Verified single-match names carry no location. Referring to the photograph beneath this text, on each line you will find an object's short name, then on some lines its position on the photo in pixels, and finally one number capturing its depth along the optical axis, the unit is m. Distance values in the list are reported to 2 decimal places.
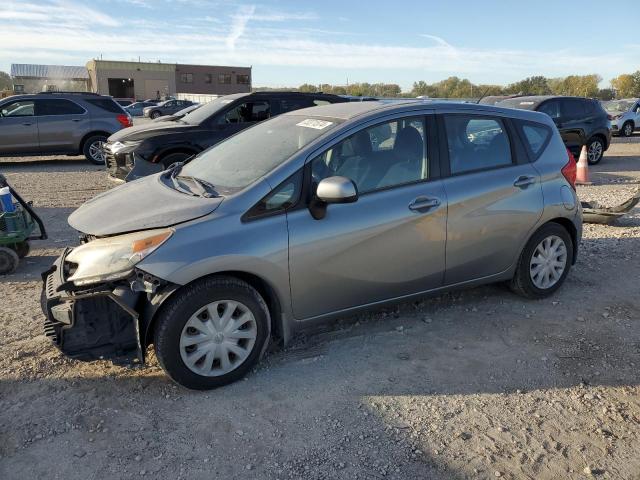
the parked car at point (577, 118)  13.08
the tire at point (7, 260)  5.38
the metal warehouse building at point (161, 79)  75.25
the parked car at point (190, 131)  8.53
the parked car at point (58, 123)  12.65
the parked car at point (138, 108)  42.91
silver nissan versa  3.24
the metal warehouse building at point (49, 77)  74.62
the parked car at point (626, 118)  22.02
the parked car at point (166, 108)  37.45
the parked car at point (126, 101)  51.45
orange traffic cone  11.12
